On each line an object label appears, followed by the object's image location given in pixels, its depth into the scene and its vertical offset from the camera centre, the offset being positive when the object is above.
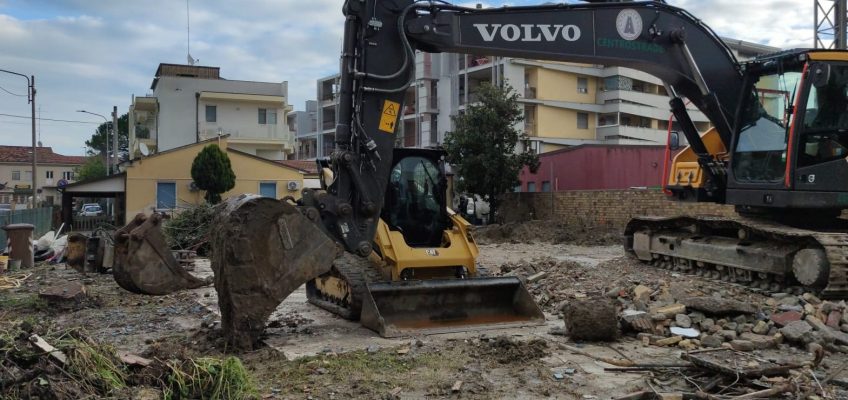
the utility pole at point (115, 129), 38.46 +4.38
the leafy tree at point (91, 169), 63.39 +3.32
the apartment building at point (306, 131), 66.94 +7.44
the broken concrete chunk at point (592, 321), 6.61 -1.17
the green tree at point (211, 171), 28.12 +1.36
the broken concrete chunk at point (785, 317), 6.88 -1.18
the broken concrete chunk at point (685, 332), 6.66 -1.29
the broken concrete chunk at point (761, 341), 6.31 -1.31
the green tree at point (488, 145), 24.88 +2.19
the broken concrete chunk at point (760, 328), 6.73 -1.25
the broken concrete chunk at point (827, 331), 6.39 -1.25
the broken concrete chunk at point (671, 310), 7.13 -1.15
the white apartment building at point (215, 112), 42.00 +5.90
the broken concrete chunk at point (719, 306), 7.07 -1.09
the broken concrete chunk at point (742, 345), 6.12 -1.30
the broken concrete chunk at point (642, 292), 8.23 -1.11
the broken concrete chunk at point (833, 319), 6.87 -1.19
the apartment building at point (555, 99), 40.59 +6.78
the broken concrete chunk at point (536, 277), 9.91 -1.09
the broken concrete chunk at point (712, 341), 6.35 -1.31
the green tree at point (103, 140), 76.56 +7.94
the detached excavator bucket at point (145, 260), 8.63 -0.76
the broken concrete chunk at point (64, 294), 8.83 -1.21
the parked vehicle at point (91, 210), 43.18 -0.48
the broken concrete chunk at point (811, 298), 7.64 -1.09
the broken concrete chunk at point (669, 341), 6.51 -1.34
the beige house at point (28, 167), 71.81 +4.03
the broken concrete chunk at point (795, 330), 6.41 -1.22
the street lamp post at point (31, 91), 29.36 +4.94
